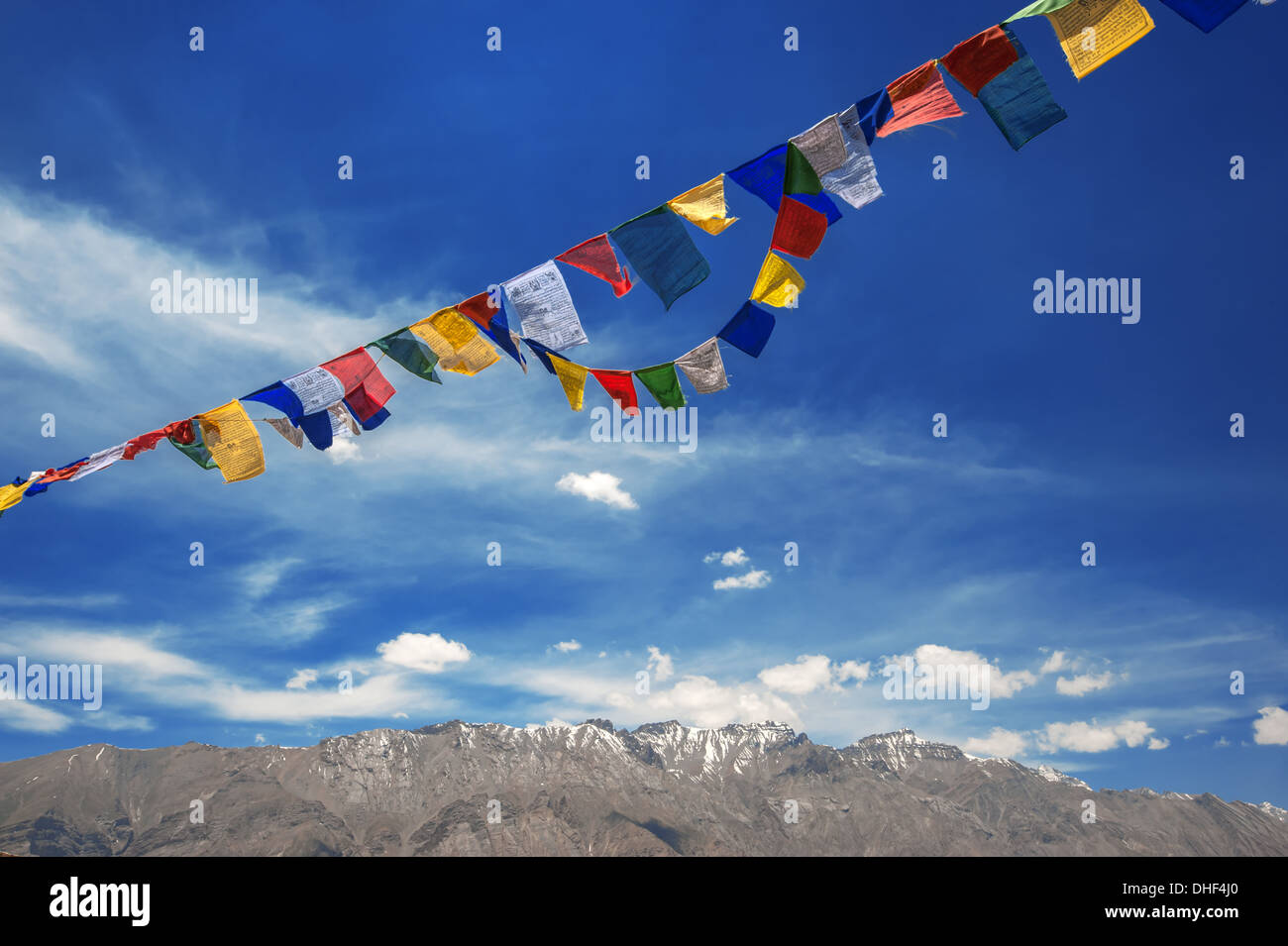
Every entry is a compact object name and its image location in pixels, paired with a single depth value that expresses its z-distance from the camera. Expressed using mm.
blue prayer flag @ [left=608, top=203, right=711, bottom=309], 10367
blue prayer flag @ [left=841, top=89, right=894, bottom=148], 9344
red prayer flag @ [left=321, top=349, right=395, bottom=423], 12344
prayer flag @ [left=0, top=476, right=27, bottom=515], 13180
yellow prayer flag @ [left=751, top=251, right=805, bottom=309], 10539
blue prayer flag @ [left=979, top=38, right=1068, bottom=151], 8914
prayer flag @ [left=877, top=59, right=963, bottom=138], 9156
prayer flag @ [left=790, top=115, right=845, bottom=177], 9547
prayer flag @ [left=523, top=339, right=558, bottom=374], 11273
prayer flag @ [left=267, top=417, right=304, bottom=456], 12812
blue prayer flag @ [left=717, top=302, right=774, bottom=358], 10932
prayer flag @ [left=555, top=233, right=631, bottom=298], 10734
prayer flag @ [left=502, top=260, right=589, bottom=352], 11039
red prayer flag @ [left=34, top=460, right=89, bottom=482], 13164
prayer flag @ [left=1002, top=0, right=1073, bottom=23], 8344
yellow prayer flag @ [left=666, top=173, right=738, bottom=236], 10031
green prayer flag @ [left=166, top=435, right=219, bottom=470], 12672
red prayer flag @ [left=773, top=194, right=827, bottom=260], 10047
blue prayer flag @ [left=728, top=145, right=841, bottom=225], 9742
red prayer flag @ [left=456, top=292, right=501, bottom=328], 11469
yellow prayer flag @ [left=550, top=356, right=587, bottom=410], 11531
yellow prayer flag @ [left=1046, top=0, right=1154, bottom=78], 8289
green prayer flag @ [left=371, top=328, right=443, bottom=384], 12094
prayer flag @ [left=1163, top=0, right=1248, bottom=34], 8047
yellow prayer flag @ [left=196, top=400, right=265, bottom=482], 12336
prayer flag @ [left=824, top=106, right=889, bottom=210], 9570
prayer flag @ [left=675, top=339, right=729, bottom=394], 11438
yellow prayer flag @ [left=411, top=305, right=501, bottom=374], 11852
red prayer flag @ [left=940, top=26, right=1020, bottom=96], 8883
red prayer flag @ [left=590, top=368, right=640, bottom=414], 11742
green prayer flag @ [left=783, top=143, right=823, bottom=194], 9688
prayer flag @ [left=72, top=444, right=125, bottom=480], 13086
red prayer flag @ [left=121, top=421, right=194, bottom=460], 12652
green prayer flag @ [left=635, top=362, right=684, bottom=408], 11609
